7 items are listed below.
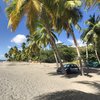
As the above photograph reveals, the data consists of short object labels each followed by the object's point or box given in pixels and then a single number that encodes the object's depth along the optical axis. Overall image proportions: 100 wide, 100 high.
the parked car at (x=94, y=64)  18.51
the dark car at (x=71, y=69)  11.50
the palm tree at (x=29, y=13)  8.44
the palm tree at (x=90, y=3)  5.13
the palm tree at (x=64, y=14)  9.32
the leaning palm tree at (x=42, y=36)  14.94
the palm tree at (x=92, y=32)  17.14
